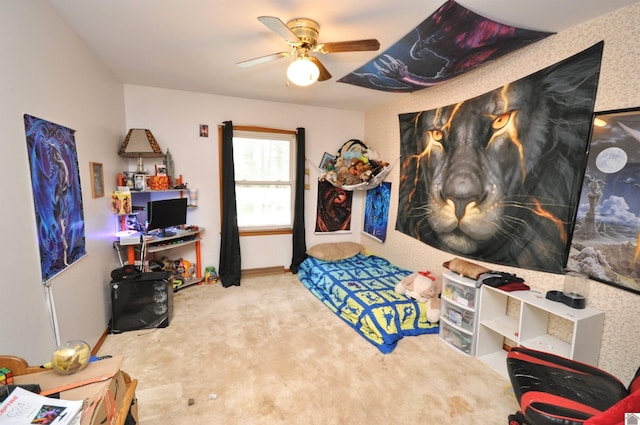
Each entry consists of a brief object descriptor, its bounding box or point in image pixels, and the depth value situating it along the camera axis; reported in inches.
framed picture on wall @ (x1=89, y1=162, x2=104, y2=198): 91.6
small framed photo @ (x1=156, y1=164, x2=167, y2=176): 133.2
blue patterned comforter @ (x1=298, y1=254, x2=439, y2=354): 97.8
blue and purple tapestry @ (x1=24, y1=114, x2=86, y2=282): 61.0
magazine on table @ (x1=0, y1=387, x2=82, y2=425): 32.2
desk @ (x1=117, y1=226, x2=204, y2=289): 116.5
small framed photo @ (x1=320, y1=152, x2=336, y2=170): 167.8
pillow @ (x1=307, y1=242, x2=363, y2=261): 155.3
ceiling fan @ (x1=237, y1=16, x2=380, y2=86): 70.2
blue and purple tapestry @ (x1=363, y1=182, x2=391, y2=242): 154.9
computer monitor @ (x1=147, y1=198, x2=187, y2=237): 120.9
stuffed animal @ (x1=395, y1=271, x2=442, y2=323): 103.6
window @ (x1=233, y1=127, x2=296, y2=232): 153.6
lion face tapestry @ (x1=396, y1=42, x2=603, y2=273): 73.3
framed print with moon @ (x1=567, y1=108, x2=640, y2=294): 62.3
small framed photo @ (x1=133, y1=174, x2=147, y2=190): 124.0
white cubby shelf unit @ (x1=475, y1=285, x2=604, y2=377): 66.7
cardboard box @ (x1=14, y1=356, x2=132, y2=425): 36.3
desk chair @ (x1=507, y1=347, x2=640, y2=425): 44.5
